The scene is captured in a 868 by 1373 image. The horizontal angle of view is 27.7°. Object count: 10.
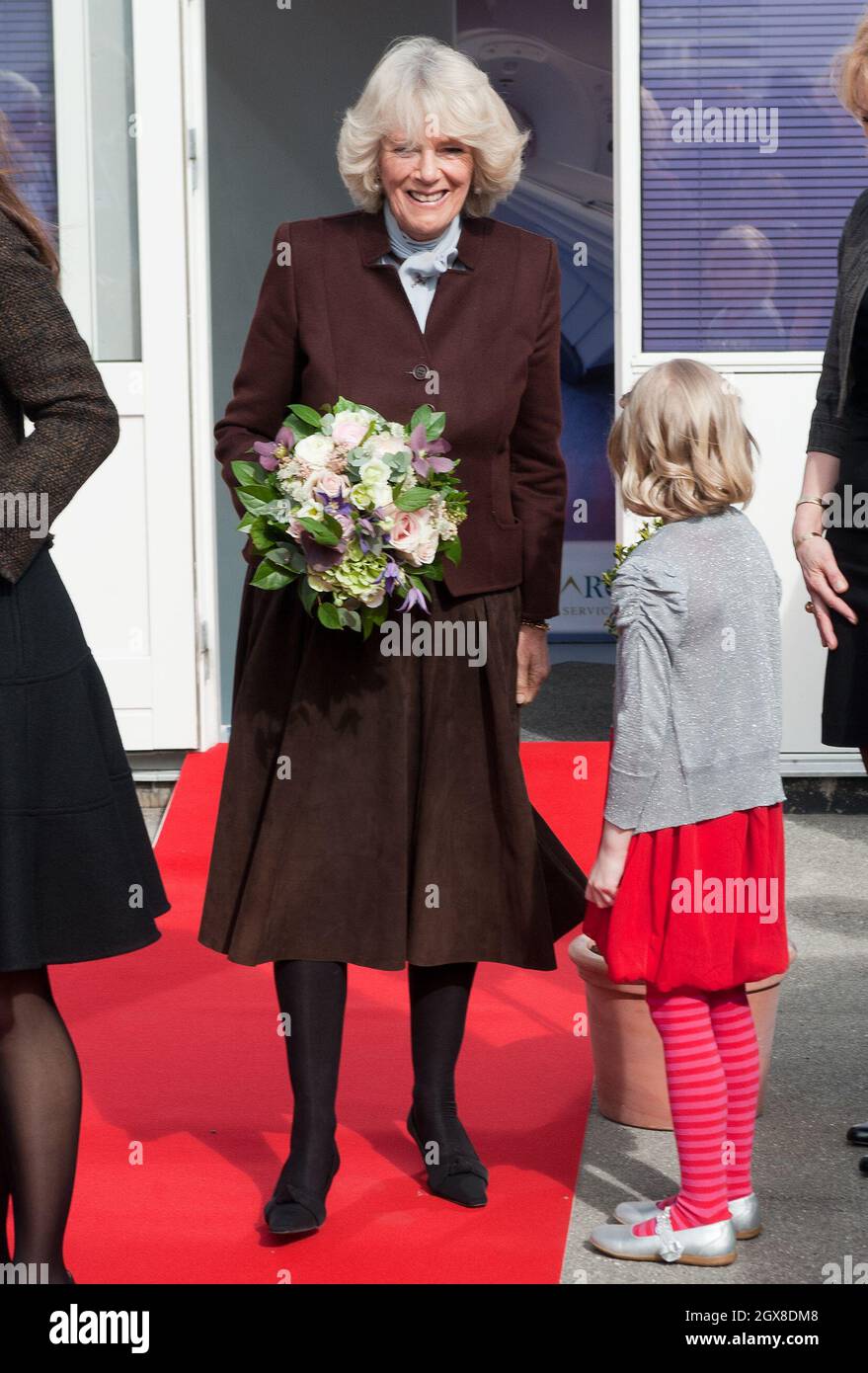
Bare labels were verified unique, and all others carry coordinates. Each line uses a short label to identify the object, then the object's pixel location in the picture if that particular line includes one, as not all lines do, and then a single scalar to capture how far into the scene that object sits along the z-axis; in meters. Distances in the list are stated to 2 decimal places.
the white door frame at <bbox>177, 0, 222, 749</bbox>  5.64
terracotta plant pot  3.31
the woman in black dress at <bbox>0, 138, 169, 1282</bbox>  2.36
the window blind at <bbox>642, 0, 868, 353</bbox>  5.61
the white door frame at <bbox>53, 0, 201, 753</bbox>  5.59
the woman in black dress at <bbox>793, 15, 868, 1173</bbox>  3.07
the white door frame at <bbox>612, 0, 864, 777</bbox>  5.61
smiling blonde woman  2.99
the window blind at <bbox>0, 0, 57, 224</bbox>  5.61
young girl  2.71
